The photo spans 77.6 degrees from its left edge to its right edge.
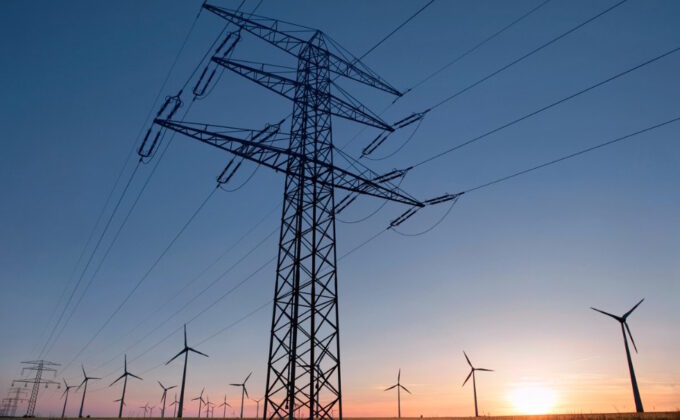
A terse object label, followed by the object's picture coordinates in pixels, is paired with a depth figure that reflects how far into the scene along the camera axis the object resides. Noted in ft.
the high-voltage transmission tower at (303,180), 74.59
